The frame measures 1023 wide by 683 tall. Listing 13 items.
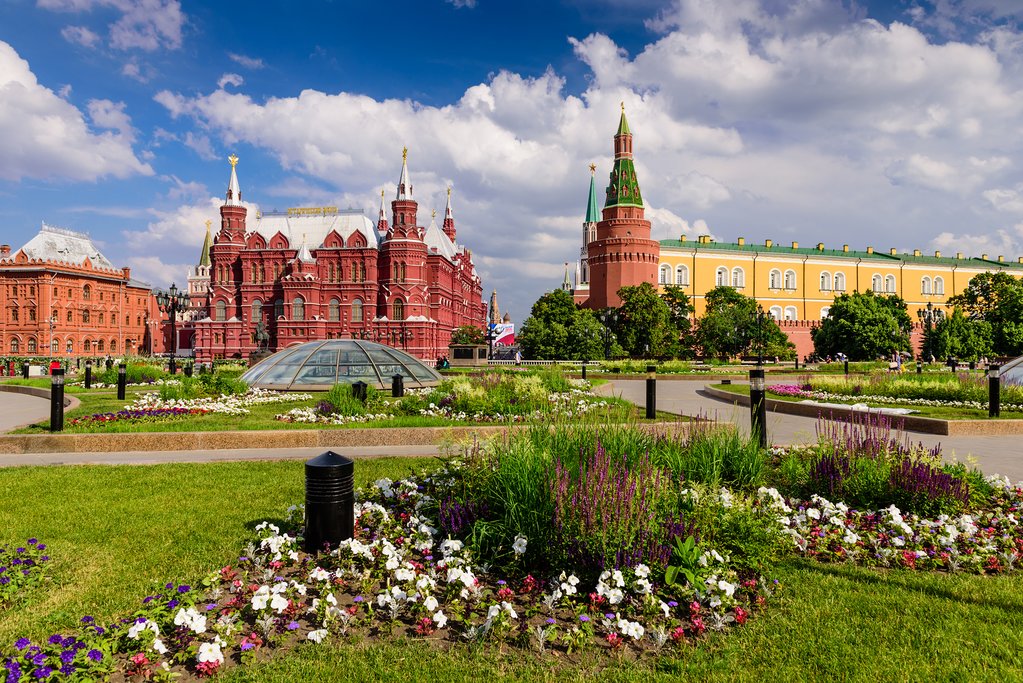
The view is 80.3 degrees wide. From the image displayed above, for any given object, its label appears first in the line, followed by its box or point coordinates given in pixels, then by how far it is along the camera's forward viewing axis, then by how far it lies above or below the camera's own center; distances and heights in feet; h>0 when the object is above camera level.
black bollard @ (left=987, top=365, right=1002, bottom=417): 41.04 -2.91
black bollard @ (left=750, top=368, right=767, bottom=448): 28.02 -2.41
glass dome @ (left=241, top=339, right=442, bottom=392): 66.80 -1.93
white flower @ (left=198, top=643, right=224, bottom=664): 10.93 -5.51
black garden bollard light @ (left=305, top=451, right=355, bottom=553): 16.14 -4.15
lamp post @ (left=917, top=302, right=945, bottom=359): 124.31 +8.65
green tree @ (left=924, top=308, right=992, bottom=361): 161.58 +4.13
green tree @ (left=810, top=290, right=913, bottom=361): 153.99 +5.99
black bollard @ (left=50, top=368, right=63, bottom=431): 34.79 -3.11
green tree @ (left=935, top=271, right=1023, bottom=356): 161.69 +14.25
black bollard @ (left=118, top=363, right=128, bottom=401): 56.18 -2.86
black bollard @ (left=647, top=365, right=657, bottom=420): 41.70 -3.11
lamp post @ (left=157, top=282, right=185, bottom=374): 85.64 +7.33
